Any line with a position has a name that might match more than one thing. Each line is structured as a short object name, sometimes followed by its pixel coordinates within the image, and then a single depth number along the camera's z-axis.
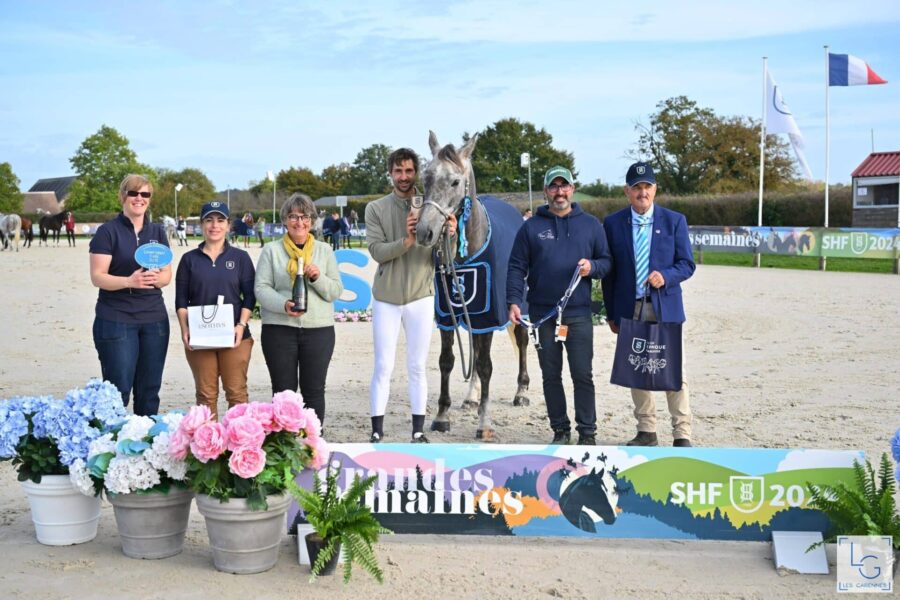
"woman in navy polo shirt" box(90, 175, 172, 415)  5.24
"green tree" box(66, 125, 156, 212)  73.75
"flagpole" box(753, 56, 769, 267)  28.92
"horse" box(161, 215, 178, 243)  37.22
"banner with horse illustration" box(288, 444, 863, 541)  4.22
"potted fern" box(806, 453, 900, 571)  3.84
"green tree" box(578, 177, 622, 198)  63.57
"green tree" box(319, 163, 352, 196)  86.50
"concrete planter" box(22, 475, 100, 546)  4.24
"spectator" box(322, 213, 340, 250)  31.03
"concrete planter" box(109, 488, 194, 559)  4.05
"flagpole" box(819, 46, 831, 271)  23.06
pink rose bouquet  3.80
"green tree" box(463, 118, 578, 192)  64.88
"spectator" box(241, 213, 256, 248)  31.44
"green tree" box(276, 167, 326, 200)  87.12
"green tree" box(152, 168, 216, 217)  76.69
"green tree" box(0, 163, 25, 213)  79.12
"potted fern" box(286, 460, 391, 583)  3.77
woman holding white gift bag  5.44
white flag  28.25
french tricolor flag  28.06
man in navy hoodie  5.71
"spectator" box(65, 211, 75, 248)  41.00
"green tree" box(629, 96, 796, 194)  48.38
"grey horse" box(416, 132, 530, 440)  5.64
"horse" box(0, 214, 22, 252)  35.09
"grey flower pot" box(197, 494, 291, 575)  3.87
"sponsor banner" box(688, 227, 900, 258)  22.33
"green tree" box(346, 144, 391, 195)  83.50
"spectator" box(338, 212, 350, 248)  33.84
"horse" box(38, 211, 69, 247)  39.97
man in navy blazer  5.58
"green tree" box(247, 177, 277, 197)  85.79
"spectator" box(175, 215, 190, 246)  39.65
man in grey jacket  5.73
